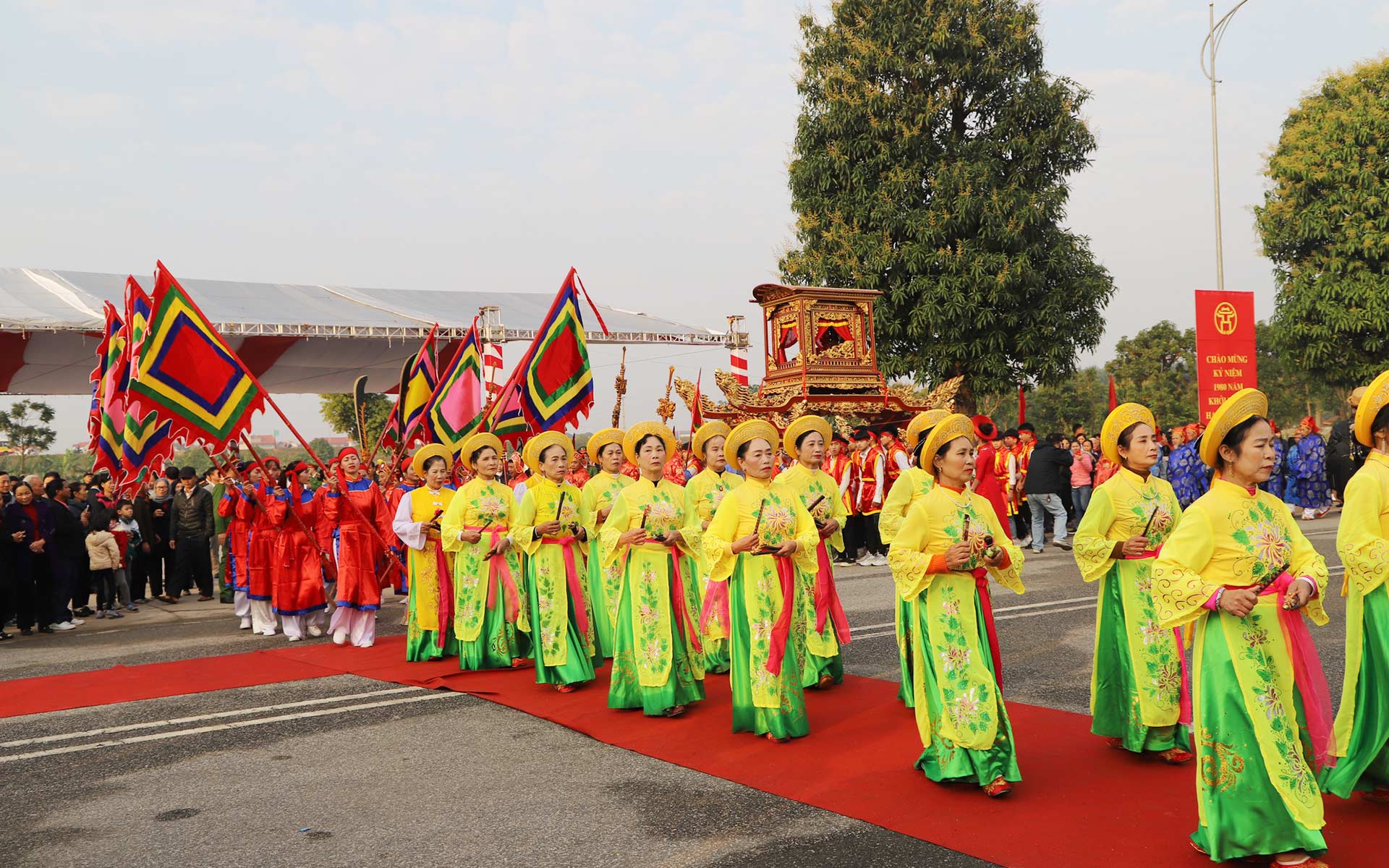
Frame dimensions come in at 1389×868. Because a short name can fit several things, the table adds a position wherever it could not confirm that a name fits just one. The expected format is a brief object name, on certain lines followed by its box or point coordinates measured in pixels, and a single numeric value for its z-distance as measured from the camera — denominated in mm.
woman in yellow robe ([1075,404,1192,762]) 5082
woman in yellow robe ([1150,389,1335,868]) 3631
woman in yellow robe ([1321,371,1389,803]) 4074
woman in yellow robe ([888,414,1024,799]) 4684
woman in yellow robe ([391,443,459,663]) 8742
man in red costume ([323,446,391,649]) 9562
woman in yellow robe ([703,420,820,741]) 5855
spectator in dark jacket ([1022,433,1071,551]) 14258
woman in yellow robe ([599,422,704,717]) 6539
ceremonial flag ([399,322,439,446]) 11320
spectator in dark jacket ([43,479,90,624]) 11477
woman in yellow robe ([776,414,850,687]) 6938
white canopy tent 16453
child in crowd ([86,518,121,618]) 12398
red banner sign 14398
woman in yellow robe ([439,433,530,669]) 8062
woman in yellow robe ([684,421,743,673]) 7062
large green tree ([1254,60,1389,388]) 24078
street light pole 21375
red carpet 4059
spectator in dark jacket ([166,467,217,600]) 13531
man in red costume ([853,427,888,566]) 14203
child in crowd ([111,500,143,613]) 13164
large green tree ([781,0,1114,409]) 22391
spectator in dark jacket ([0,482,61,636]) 10883
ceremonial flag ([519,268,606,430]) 10242
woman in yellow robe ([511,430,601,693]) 7340
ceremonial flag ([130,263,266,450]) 8898
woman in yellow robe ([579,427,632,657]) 7730
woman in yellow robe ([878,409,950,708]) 5254
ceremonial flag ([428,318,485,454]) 11203
